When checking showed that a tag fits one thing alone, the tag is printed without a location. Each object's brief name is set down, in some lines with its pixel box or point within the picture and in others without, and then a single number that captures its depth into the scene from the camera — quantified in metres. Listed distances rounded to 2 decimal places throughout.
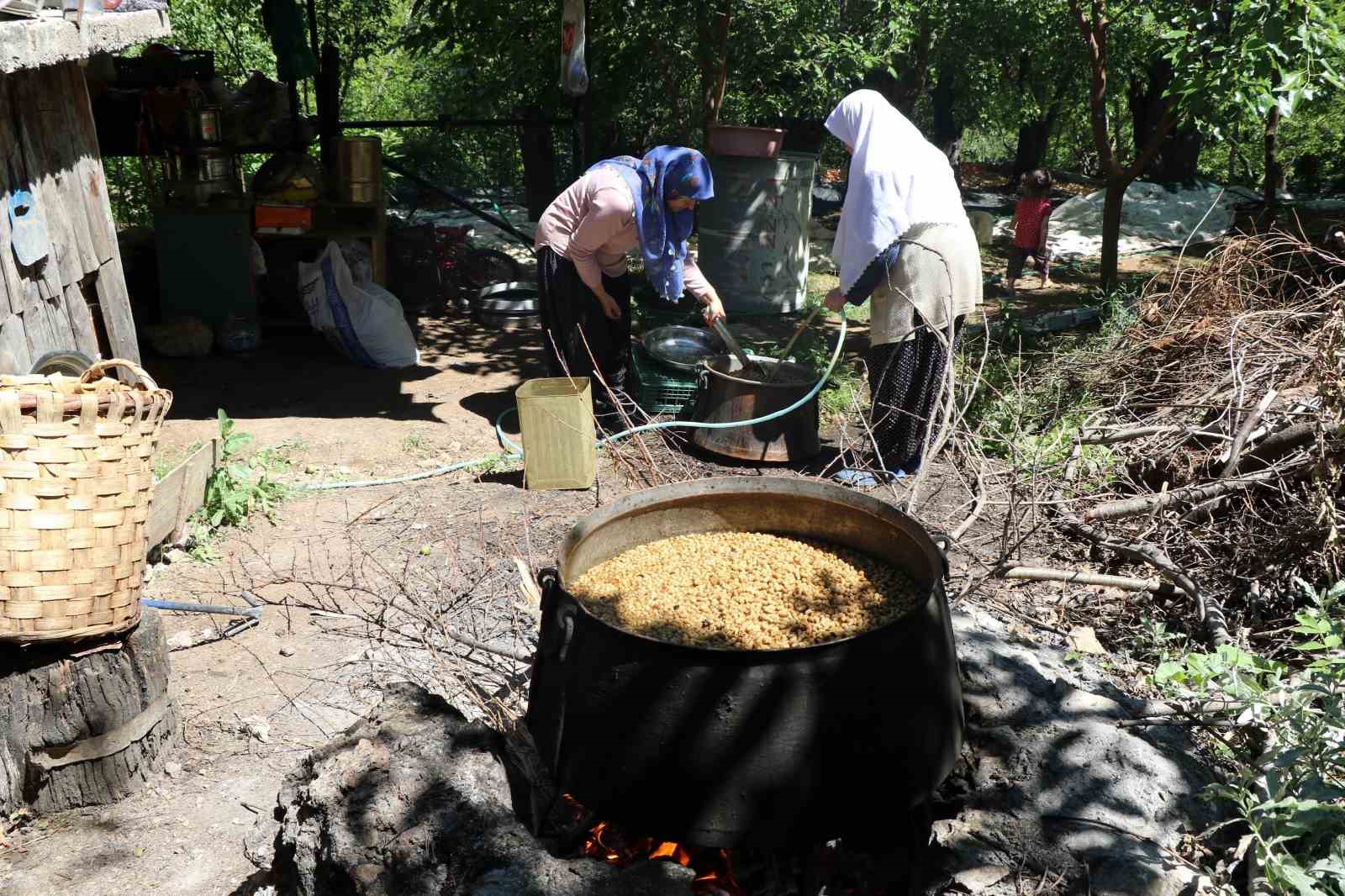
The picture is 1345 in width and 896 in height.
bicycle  10.10
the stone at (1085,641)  3.66
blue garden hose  5.53
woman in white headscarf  5.53
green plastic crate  6.62
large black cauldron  2.06
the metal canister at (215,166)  8.36
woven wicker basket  3.16
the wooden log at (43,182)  4.83
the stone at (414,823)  2.10
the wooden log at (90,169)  5.43
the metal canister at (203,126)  8.06
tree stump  3.27
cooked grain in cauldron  2.37
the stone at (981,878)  2.18
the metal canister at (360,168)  8.52
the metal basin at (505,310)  9.57
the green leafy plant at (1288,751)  2.02
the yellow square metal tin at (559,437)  5.55
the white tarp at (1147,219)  12.91
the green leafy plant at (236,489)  5.31
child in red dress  10.65
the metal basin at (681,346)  6.65
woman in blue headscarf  5.88
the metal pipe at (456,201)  9.06
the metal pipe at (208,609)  4.23
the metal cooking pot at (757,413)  5.91
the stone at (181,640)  4.32
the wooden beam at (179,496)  4.75
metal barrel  9.75
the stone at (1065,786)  2.23
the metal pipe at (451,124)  8.89
